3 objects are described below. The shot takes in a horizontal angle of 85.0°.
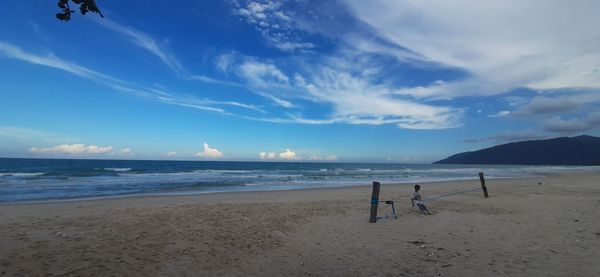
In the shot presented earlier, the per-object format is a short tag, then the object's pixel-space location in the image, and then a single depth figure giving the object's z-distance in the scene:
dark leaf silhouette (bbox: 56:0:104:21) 3.40
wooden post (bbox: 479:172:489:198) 14.95
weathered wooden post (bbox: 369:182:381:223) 9.05
